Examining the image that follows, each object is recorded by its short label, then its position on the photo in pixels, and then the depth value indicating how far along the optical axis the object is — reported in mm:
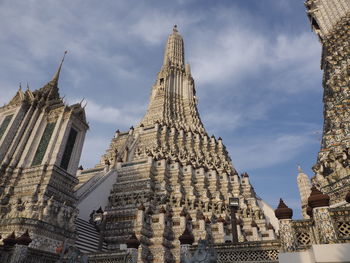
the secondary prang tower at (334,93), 17000
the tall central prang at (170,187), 20188
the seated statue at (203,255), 7792
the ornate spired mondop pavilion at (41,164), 14797
